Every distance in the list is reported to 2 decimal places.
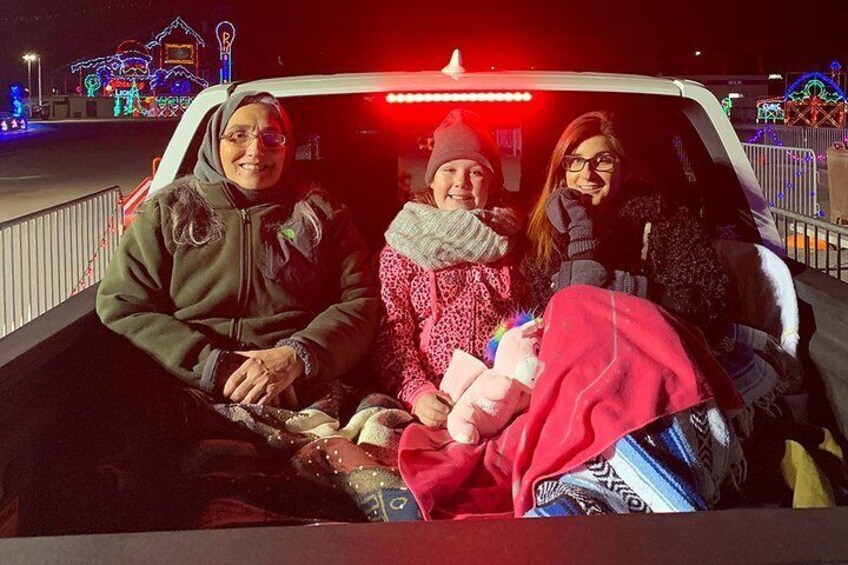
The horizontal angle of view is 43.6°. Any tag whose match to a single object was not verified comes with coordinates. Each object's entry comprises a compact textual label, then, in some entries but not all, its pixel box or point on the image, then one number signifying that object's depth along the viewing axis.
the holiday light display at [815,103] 29.47
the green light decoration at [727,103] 39.24
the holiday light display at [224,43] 74.12
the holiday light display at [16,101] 55.01
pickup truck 1.29
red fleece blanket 2.34
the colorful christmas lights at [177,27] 103.25
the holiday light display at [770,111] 37.84
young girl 3.42
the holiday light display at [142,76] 83.50
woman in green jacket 3.30
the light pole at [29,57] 81.93
